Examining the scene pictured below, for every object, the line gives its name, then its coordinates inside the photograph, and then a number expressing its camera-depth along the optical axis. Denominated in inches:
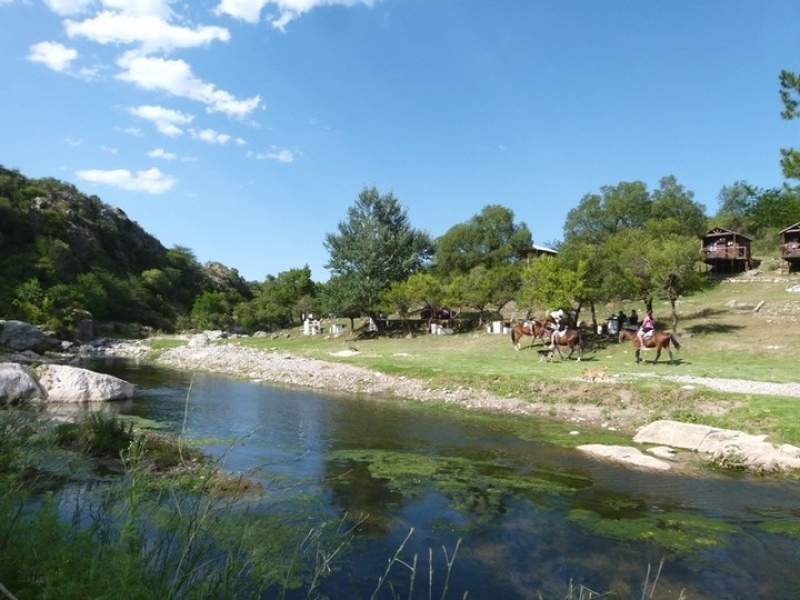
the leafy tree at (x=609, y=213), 3272.6
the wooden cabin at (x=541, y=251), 2819.9
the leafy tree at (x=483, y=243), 2997.0
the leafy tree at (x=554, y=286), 1467.8
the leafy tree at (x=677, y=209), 3095.5
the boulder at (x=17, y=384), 750.5
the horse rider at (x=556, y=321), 1289.1
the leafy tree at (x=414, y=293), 2078.0
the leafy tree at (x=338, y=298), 2229.3
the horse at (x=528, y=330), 1505.9
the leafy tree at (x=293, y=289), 3346.5
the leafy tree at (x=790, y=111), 618.2
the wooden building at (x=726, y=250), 2672.2
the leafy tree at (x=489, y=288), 2094.0
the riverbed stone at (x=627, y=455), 552.8
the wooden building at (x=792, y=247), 2364.7
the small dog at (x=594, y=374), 949.8
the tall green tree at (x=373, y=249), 2263.8
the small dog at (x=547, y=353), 1287.9
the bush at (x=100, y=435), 482.9
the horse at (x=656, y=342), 1140.5
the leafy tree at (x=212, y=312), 3750.2
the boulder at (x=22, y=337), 1694.1
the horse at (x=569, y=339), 1274.6
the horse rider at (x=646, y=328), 1172.5
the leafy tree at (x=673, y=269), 1486.2
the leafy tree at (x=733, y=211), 3511.3
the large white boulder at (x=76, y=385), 829.8
